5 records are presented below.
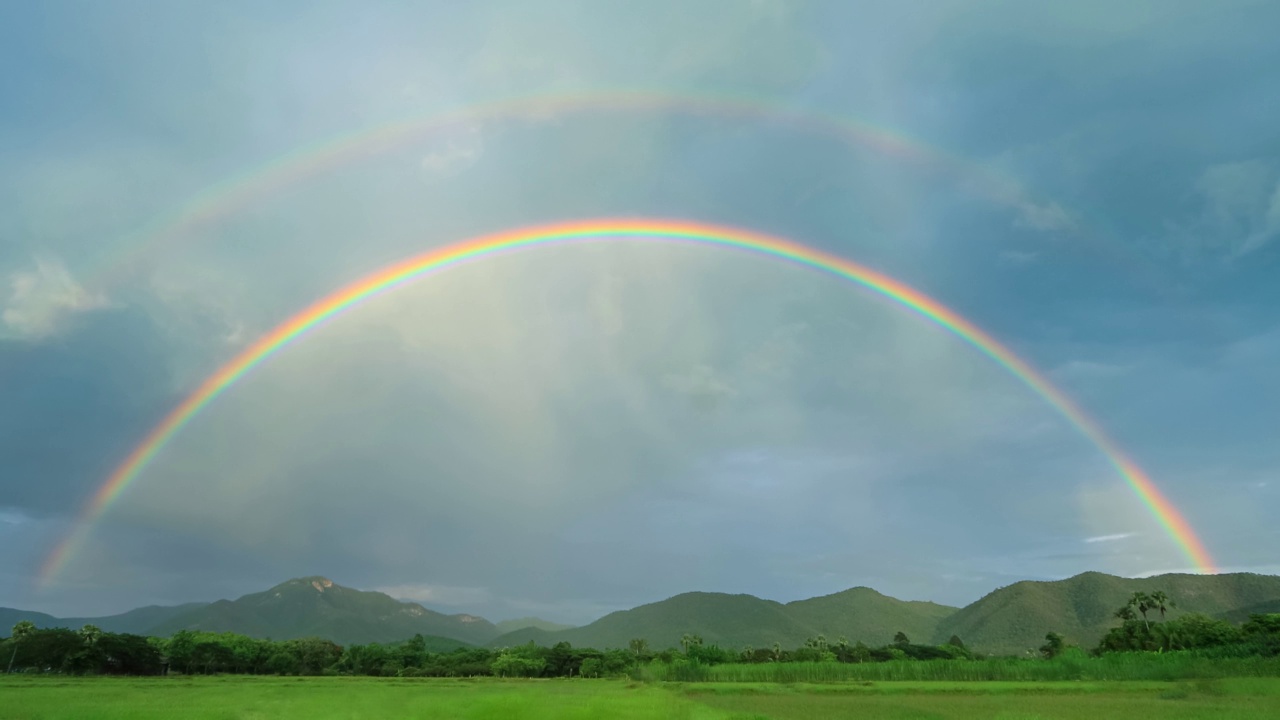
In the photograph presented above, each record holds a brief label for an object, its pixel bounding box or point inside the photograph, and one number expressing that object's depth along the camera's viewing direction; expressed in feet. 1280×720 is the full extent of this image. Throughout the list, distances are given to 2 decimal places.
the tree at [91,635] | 357.41
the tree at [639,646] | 559.79
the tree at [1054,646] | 477.77
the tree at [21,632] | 364.58
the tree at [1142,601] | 442.18
